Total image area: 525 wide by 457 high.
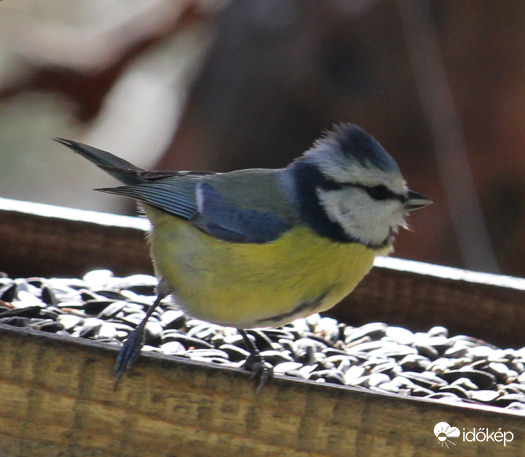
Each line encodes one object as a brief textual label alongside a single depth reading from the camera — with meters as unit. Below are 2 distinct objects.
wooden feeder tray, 4.02
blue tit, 4.71
